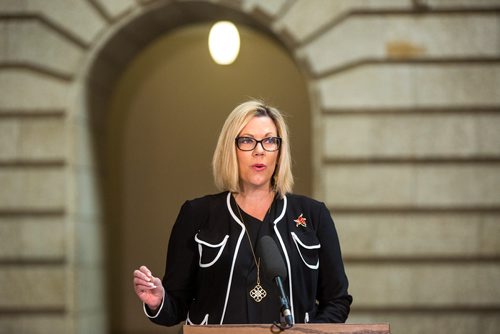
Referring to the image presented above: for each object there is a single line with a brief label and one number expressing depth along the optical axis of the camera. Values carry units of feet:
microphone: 24.04
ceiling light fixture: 80.79
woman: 27.81
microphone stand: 23.41
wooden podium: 23.67
